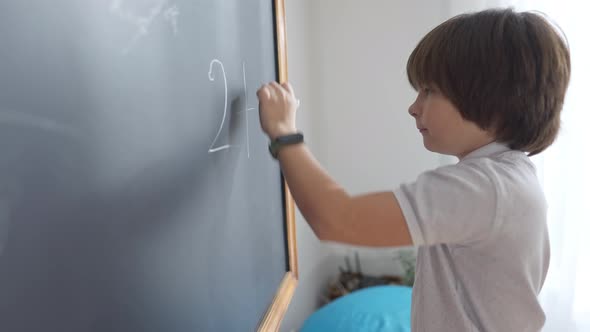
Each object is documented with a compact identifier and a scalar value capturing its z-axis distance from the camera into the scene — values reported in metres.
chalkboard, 0.32
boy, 0.51
